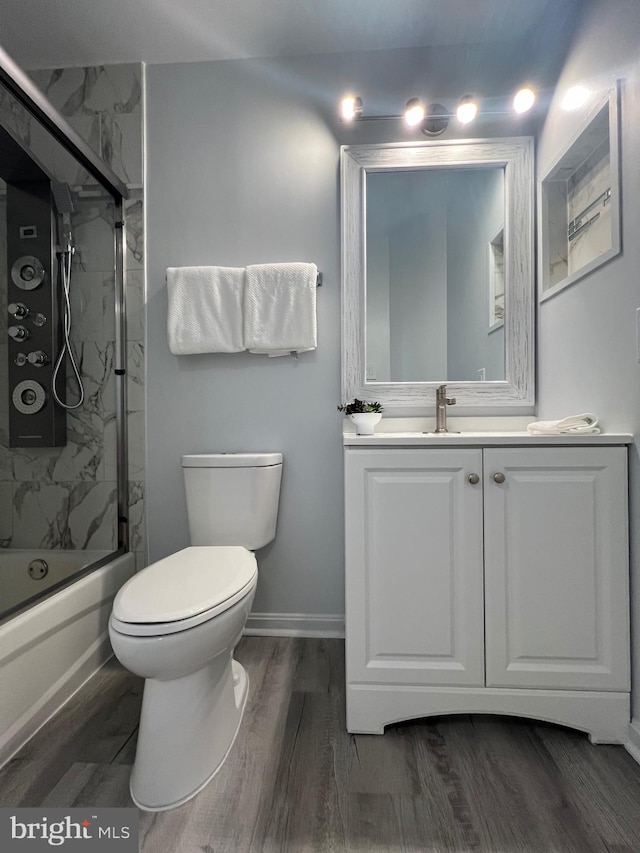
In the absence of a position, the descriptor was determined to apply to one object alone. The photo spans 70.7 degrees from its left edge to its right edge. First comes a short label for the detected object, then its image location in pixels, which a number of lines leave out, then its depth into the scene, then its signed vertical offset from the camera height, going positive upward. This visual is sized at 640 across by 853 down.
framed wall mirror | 1.77 +0.64
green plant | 1.61 +0.06
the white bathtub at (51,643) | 1.24 -0.68
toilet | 1.03 -0.56
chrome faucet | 1.65 +0.07
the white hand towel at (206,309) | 1.81 +0.47
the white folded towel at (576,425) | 1.32 +0.00
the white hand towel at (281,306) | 1.77 +0.47
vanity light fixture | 1.67 +1.18
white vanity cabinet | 1.23 -0.44
